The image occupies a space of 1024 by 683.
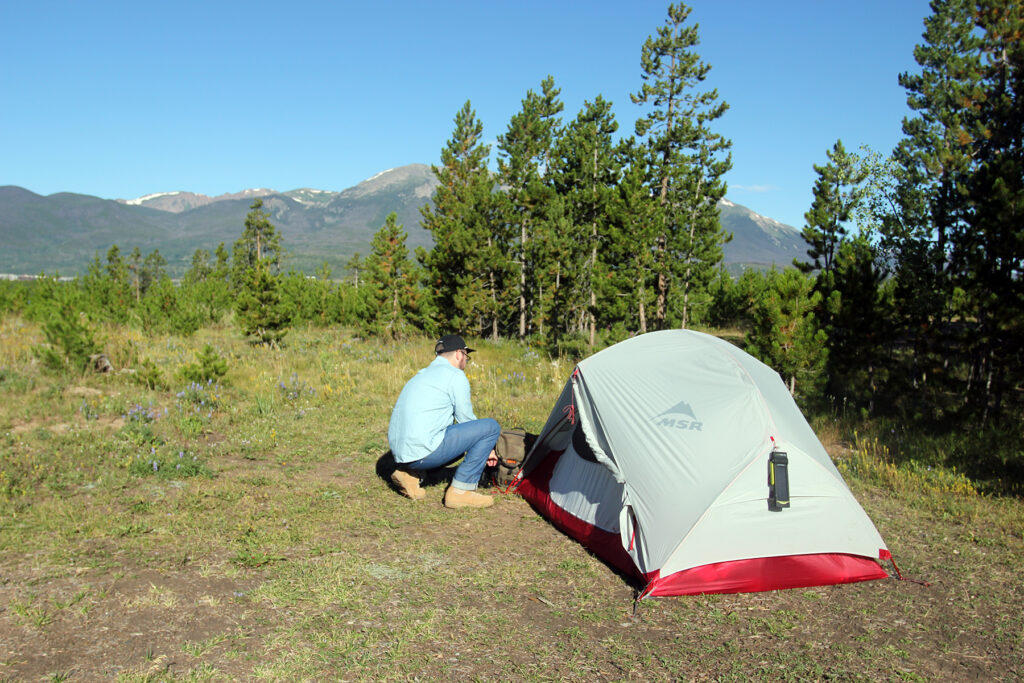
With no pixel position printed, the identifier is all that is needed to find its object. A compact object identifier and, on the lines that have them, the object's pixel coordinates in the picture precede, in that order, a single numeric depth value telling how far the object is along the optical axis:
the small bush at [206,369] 10.00
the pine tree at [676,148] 27.92
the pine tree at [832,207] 21.34
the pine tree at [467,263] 20.84
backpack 6.68
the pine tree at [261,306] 17.48
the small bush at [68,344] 9.81
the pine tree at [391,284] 22.75
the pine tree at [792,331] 11.51
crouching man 5.93
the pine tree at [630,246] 18.77
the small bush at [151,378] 9.92
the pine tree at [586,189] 21.36
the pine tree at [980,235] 9.26
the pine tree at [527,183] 22.38
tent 4.49
